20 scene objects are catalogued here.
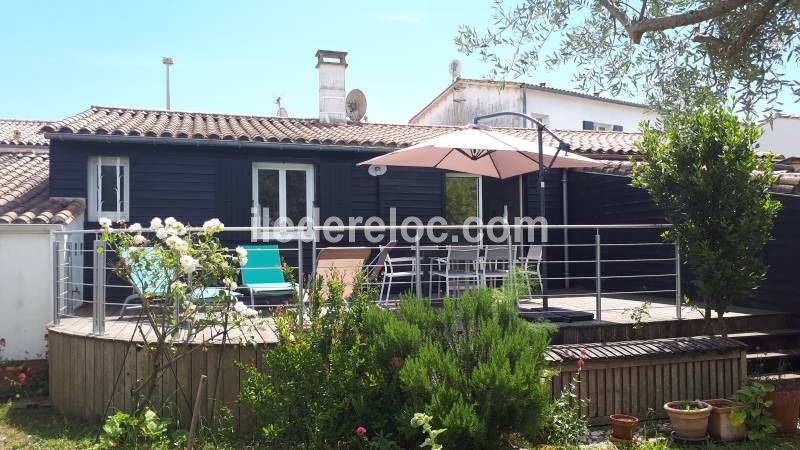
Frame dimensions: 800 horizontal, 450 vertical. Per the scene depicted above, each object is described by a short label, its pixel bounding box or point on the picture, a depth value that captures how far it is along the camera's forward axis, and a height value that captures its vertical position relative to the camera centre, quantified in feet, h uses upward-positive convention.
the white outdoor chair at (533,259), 28.82 -1.43
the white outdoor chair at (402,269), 35.27 -2.34
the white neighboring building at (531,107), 75.77 +15.76
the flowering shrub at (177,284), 17.60 -1.59
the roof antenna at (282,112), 65.30 +12.37
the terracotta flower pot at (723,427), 19.35 -6.21
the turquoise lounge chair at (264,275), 25.16 -1.92
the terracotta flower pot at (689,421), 18.85 -5.85
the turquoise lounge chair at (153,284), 18.07 -1.59
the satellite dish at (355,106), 46.19 +9.10
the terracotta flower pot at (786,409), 19.79 -5.75
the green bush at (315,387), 16.74 -4.31
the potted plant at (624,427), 18.38 -5.88
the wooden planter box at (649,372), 20.26 -4.86
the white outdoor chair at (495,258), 26.03 -1.27
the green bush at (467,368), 15.37 -3.58
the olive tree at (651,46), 20.12 +6.55
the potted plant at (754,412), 19.24 -5.75
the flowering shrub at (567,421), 18.37 -5.78
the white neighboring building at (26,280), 26.16 -2.06
